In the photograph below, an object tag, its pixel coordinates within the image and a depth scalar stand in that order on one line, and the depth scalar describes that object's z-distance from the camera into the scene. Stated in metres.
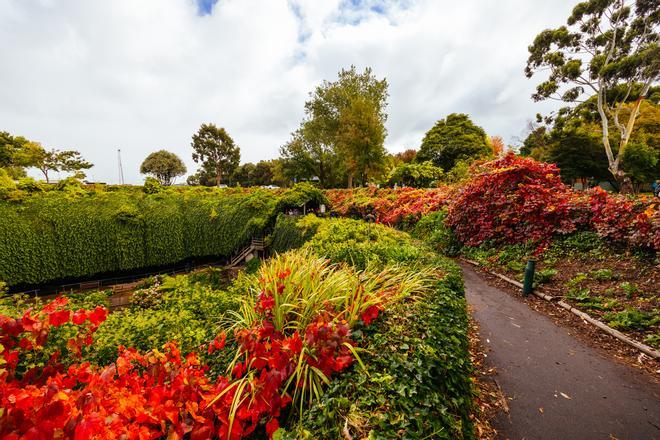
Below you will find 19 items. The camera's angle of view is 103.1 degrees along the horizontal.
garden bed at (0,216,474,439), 1.49
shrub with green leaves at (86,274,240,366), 3.55
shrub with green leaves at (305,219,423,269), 4.41
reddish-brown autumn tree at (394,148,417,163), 37.47
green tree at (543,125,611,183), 19.84
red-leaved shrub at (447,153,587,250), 7.32
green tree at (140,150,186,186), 39.78
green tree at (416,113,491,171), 24.92
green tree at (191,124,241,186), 35.59
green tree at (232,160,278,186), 45.72
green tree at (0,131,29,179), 20.65
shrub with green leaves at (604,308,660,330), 4.00
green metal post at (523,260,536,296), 5.64
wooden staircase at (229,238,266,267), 15.77
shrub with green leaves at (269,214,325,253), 11.32
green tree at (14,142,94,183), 21.01
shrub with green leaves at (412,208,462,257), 9.63
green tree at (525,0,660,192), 12.78
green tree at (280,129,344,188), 26.09
